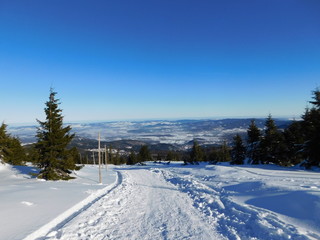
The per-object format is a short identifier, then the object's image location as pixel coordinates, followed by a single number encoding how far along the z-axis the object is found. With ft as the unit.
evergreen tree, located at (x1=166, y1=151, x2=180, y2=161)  253.44
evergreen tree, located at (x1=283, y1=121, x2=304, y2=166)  105.36
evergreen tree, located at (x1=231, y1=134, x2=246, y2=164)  138.82
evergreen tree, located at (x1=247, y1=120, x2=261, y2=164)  121.80
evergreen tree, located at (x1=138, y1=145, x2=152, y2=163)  247.76
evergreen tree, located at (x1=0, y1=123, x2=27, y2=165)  93.95
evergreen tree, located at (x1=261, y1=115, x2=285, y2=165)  112.57
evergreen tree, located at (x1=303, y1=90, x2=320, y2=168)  77.71
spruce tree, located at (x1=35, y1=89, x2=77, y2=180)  63.67
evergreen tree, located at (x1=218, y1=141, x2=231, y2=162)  195.63
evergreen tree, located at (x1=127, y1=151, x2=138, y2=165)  240.36
